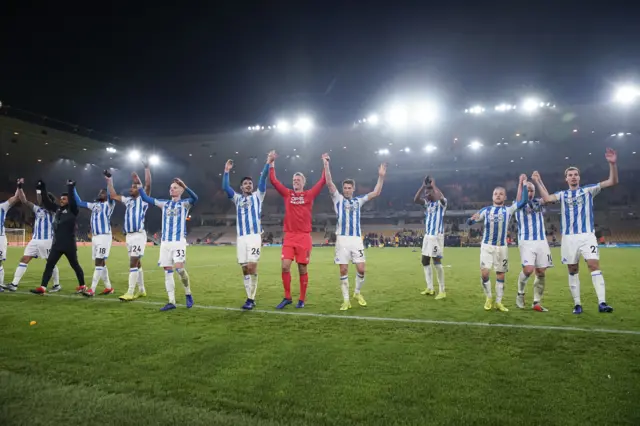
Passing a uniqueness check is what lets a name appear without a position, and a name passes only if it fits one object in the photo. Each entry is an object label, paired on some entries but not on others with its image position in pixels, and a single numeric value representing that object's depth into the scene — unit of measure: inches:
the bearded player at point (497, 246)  298.5
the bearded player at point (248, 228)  307.9
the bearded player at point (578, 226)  282.0
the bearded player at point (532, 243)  294.4
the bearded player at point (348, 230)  310.8
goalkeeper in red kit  309.4
